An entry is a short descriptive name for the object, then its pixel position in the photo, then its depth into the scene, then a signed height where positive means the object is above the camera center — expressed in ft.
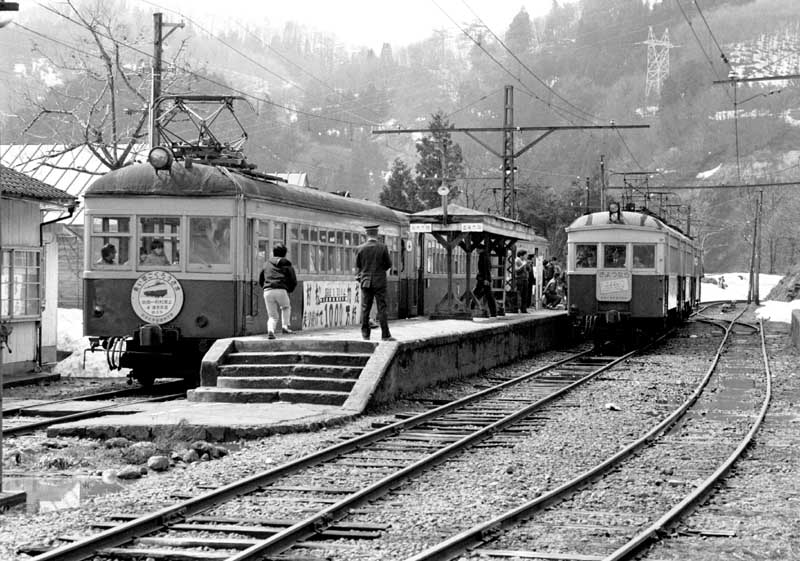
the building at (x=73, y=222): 135.33 +6.94
